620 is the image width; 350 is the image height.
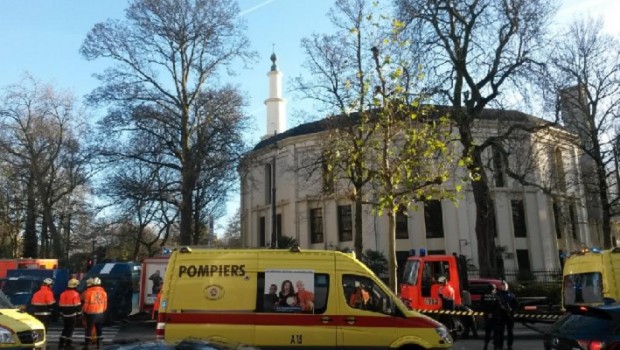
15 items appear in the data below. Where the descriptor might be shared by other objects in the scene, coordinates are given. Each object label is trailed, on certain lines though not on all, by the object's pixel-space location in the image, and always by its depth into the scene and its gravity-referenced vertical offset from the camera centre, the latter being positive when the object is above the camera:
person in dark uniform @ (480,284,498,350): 13.05 -1.13
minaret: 74.51 +22.13
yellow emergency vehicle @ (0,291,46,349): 9.36 -1.02
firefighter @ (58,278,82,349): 14.31 -1.08
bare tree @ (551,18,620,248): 31.05 +8.29
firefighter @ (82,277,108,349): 14.04 -0.99
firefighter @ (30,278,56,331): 16.14 -0.82
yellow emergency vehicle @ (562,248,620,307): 11.26 -0.38
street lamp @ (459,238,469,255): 42.16 +1.51
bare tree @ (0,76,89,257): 41.09 +8.89
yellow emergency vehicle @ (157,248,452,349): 9.02 -0.64
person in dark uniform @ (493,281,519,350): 12.89 -1.27
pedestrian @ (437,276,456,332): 15.78 -1.06
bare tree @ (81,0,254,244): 31.98 +9.65
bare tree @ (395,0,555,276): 26.55 +10.25
